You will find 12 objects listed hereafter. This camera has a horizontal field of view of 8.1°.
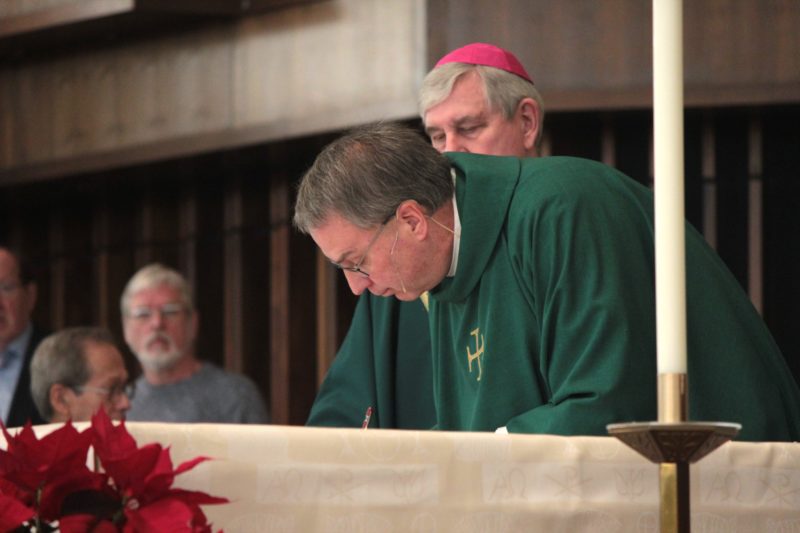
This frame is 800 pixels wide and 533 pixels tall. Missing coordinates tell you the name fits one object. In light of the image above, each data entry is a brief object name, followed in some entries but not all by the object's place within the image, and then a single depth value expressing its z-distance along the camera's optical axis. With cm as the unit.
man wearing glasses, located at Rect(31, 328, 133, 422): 935
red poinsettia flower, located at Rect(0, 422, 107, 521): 536
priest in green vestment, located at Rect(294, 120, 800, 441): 782
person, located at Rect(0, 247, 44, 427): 992
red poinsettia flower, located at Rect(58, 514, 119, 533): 519
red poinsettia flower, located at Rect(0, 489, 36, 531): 512
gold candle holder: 537
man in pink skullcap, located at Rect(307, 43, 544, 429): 831
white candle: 570
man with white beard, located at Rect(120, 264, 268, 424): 982
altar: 644
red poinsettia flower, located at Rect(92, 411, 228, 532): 525
